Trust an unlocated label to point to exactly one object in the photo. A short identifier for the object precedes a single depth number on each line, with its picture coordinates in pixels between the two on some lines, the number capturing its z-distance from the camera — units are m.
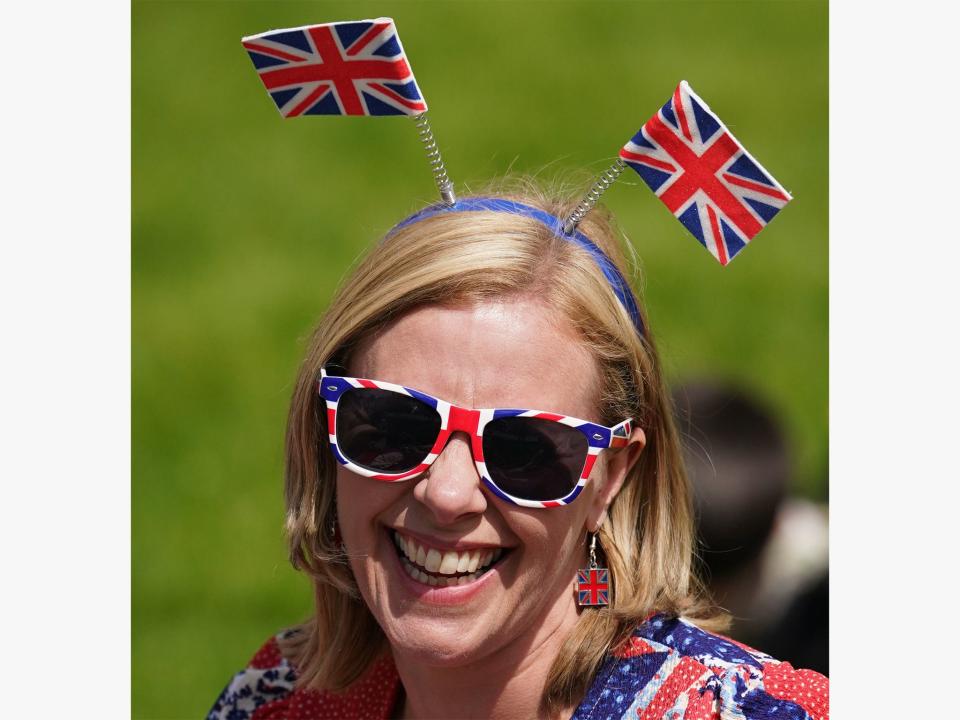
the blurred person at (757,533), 7.76
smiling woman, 4.55
